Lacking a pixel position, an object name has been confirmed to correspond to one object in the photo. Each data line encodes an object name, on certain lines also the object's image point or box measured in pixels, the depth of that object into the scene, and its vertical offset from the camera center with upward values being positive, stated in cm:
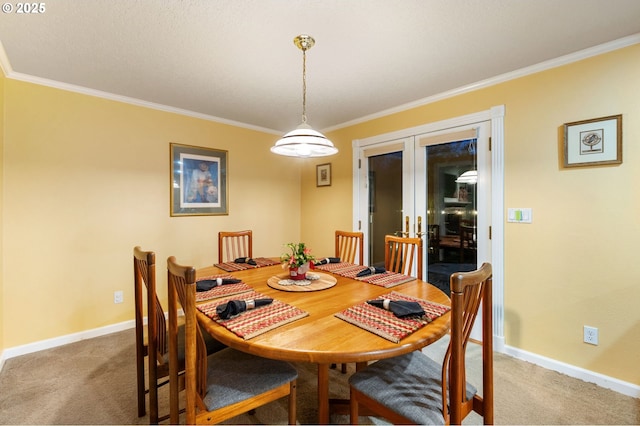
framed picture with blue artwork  331 +38
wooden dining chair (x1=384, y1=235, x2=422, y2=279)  234 -36
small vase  195 -41
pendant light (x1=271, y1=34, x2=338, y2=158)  185 +46
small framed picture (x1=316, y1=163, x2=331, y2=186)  409 +54
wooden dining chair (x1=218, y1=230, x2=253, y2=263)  286 -34
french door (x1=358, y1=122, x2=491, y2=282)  270 +17
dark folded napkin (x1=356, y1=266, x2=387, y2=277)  209 -45
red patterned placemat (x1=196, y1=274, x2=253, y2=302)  162 -47
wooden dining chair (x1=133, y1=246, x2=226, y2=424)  150 -73
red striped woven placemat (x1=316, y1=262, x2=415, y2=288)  192 -47
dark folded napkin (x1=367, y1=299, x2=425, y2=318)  131 -46
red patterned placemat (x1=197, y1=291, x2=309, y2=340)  120 -48
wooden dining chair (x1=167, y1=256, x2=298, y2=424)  115 -76
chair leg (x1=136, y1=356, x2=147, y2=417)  168 -106
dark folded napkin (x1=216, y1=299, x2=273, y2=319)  131 -45
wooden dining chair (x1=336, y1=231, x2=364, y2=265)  278 -34
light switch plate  238 -4
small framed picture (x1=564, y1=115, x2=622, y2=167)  200 +49
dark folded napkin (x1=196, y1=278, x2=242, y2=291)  175 -45
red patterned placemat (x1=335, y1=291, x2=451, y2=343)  118 -49
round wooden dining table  106 -50
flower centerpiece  193 -34
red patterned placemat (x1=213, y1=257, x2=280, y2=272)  233 -45
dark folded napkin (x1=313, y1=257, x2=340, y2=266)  249 -43
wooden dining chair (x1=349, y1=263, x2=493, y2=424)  104 -75
